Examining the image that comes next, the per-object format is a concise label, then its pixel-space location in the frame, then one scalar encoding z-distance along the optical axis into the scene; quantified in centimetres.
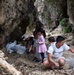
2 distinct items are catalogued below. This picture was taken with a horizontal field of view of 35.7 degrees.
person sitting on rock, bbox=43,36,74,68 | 318
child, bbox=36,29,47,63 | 389
